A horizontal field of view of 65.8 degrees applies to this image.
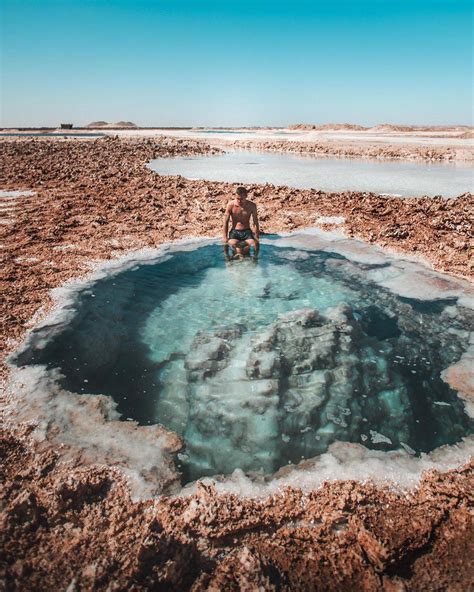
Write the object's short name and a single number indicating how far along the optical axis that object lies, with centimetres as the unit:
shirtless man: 722
